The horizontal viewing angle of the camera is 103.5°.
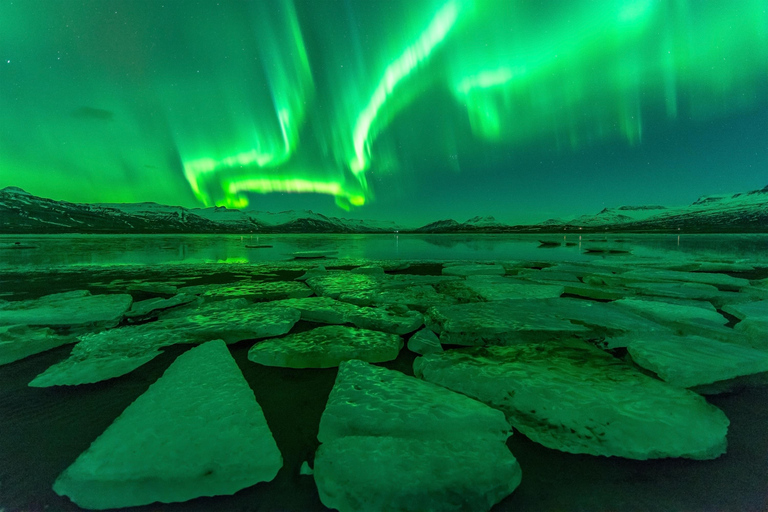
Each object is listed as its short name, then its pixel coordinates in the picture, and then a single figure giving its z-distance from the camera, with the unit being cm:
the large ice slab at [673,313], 432
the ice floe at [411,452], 162
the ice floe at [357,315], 447
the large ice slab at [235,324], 406
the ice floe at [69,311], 448
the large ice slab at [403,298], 575
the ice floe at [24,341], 341
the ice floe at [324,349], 338
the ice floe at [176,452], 169
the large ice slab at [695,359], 281
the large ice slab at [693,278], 728
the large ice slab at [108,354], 289
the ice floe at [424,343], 378
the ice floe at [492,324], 391
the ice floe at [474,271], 1018
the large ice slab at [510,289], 612
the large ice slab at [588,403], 203
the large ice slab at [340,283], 688
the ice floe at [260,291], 647
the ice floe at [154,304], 515
